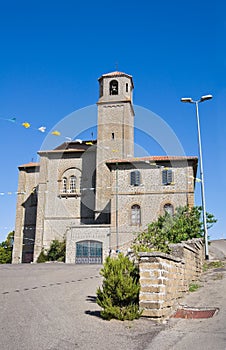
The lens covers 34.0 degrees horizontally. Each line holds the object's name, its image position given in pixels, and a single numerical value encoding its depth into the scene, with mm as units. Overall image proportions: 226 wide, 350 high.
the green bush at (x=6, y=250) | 44125
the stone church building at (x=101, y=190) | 33562
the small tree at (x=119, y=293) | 6238
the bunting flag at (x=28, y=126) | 12520
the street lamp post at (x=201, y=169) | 17434
